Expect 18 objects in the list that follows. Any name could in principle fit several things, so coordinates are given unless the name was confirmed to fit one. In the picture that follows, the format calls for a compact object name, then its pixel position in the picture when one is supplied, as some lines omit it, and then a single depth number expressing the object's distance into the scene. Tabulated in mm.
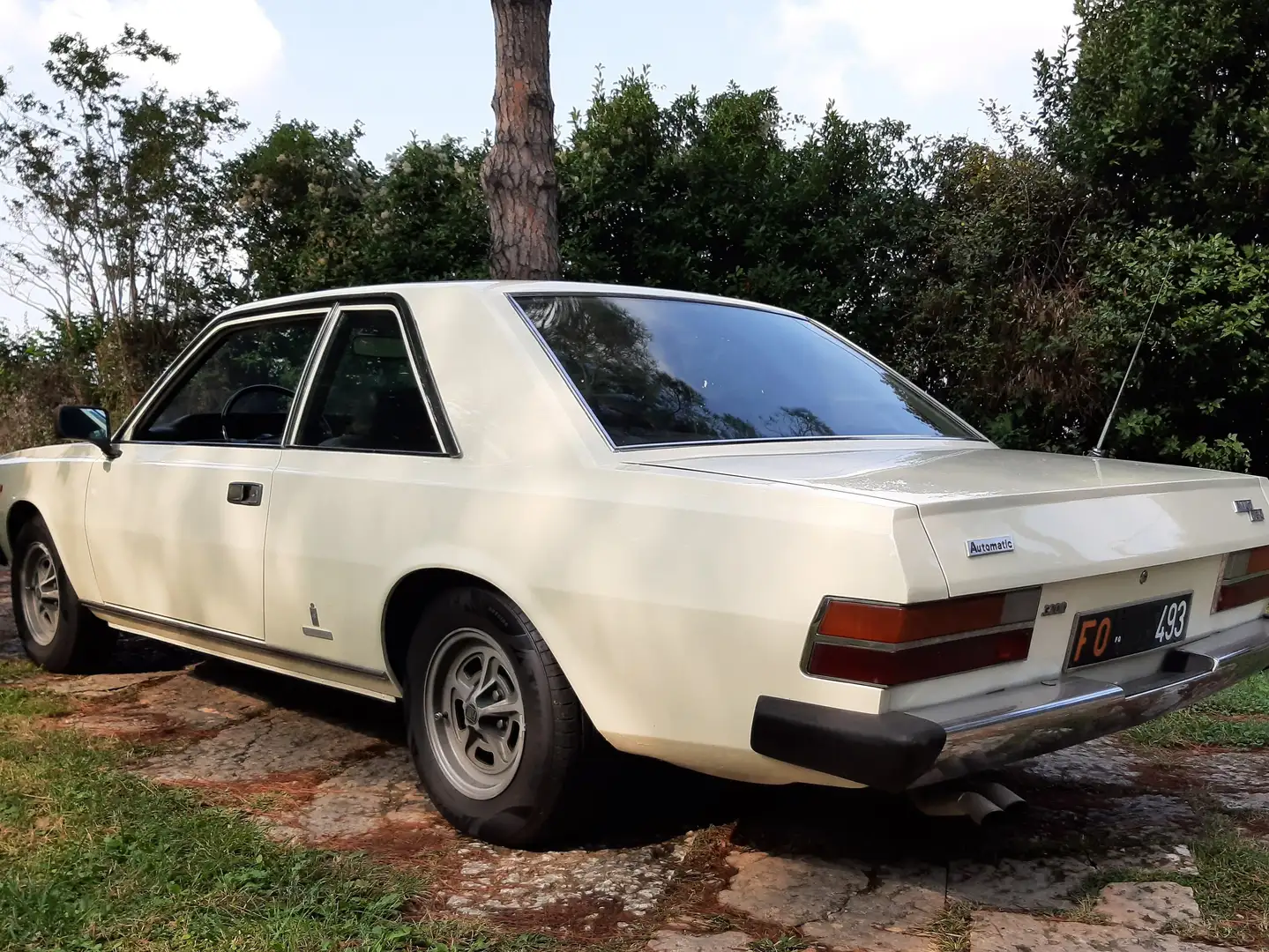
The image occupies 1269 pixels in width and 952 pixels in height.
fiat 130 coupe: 2389
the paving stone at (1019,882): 2775
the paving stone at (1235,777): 3557
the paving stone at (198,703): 4410
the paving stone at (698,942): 2514
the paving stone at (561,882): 2740
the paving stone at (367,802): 3285
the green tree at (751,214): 11172
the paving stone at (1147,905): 2648
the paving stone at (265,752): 3744
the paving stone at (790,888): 2717
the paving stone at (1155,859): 2969
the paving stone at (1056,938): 2516
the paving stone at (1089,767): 3803
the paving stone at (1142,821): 3229
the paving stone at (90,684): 4798
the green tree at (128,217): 15406
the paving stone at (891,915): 2562
